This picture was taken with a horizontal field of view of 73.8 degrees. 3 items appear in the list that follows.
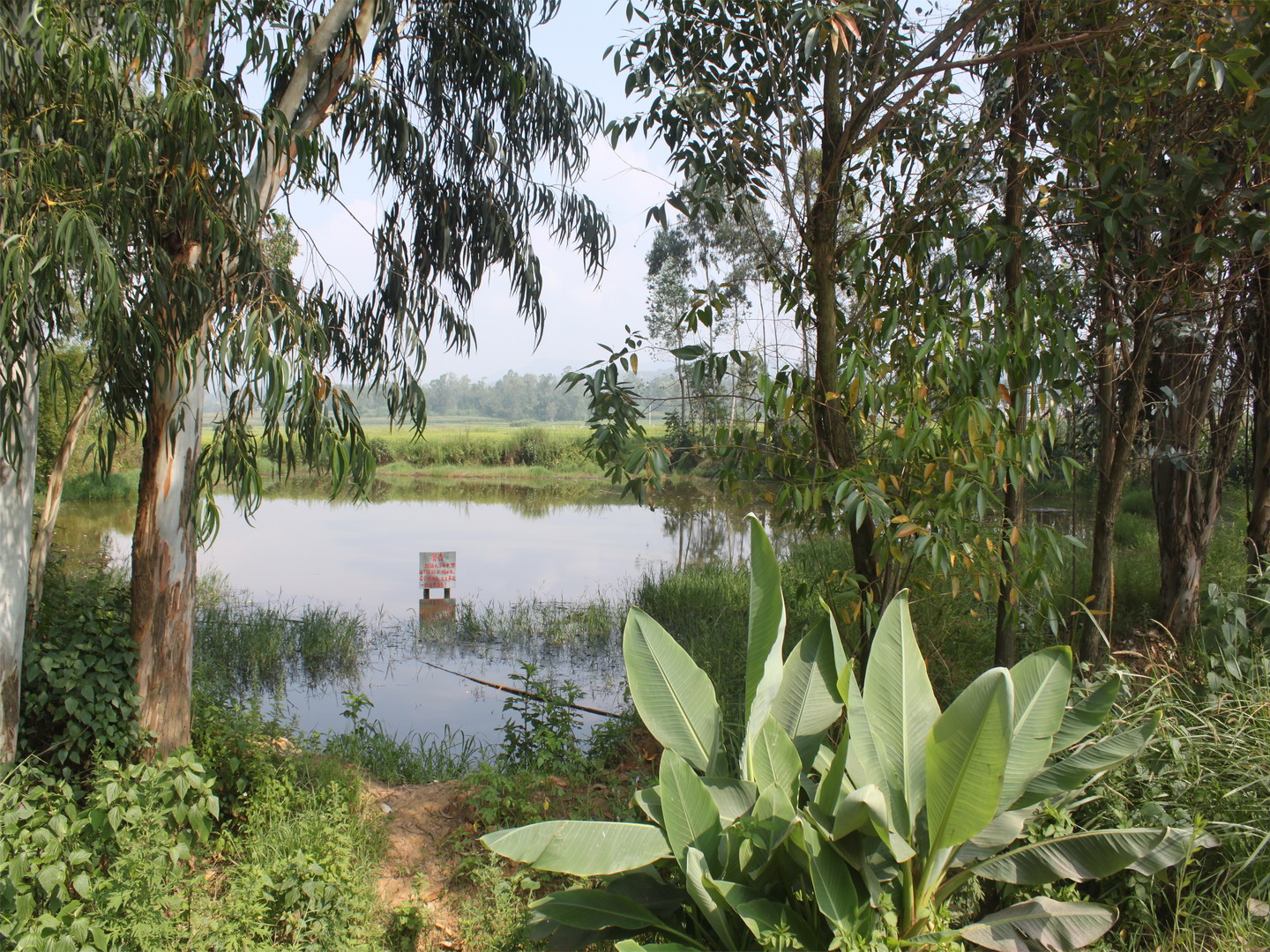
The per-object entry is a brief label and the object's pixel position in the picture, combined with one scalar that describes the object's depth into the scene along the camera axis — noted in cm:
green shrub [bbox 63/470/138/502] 1465
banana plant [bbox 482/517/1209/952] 177
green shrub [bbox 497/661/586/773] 342
